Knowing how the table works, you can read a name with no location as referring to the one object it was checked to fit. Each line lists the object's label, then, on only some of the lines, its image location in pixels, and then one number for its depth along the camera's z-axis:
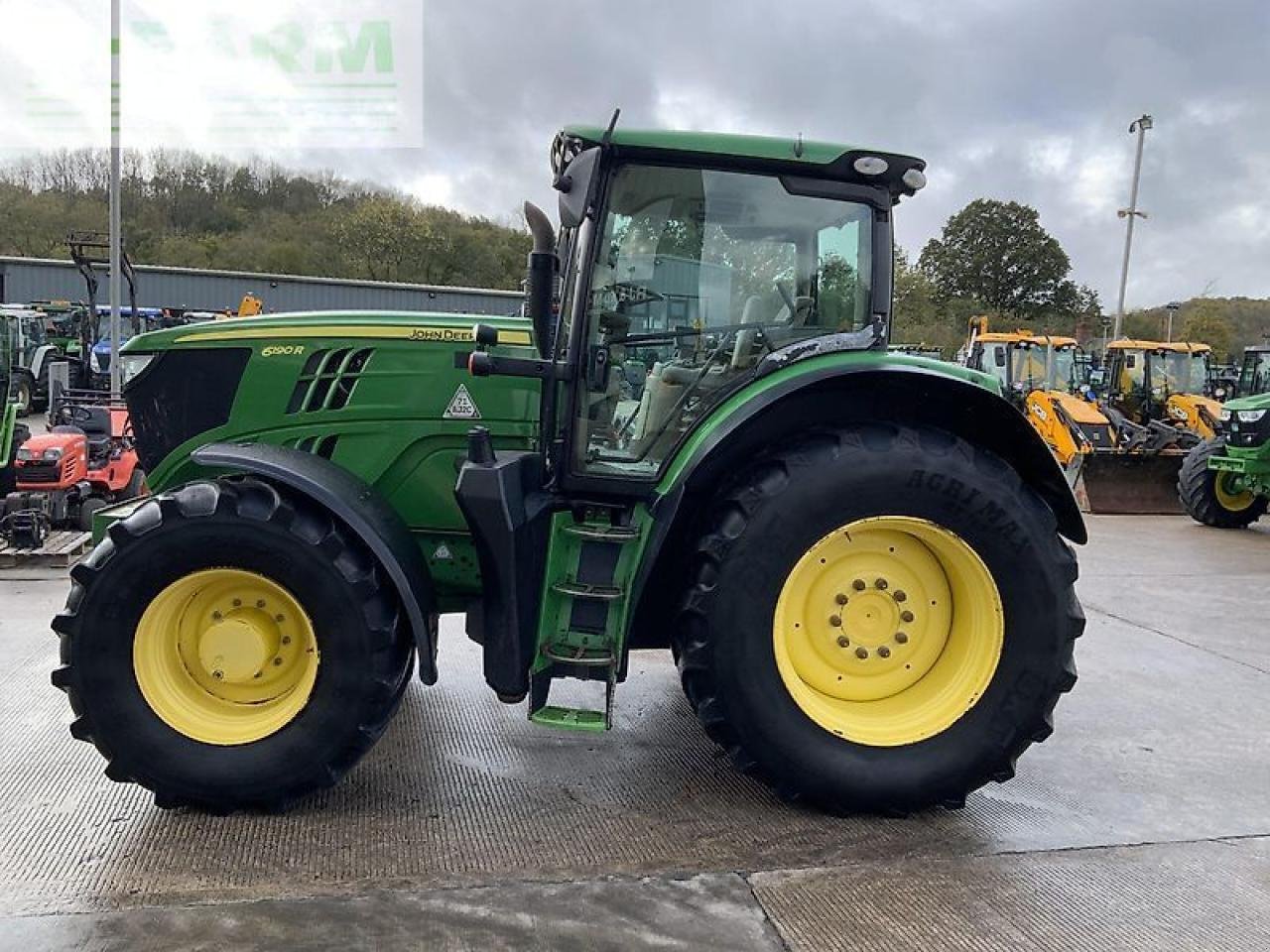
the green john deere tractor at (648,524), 3.05
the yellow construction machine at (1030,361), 15.52
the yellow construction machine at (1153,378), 16.19
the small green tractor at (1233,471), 10.22
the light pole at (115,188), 12.09
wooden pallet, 6.98
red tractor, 7.42
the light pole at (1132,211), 27.20
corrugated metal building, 31.58
